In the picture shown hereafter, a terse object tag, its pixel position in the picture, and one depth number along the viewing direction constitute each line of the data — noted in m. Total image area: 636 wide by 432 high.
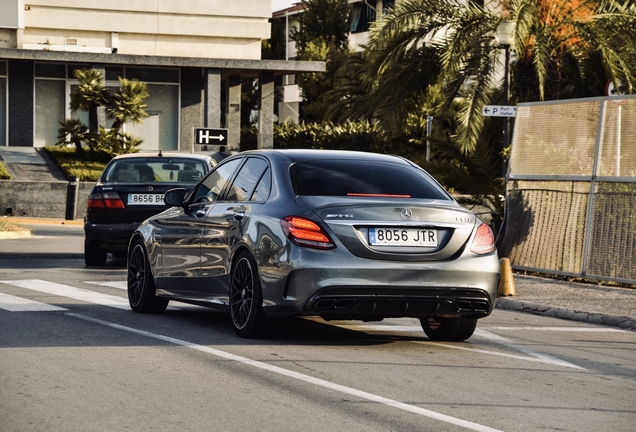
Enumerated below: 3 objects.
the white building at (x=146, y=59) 44.53
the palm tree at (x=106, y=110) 40.15
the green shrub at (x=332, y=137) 49.88
